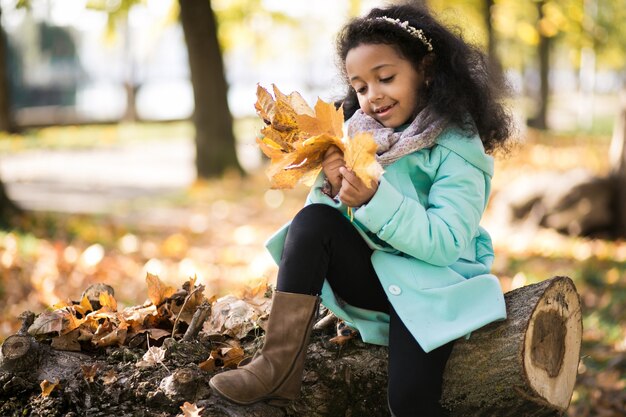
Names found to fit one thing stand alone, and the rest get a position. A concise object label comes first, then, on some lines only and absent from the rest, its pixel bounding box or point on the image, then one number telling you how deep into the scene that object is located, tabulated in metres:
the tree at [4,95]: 17.80
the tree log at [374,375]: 2.51
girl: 2.50
